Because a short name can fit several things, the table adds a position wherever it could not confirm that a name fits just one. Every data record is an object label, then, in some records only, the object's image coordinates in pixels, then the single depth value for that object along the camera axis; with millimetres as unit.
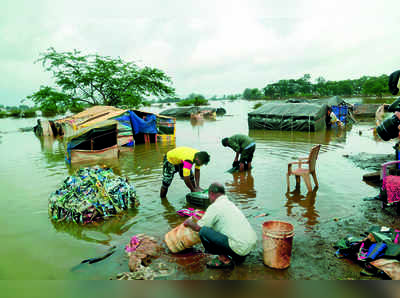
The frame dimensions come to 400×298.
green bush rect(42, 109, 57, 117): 54375
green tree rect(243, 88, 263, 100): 121800
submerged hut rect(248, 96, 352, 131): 20703
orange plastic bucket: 3521
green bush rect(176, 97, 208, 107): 69588
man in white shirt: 3520
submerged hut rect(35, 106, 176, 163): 11625
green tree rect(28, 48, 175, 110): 20219
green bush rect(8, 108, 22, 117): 55556
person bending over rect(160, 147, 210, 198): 5479
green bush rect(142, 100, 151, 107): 23856
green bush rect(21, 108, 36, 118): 53969
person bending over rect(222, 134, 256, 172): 8586
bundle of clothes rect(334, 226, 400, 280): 3225
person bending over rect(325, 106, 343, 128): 22628
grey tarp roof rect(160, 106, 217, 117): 42000
